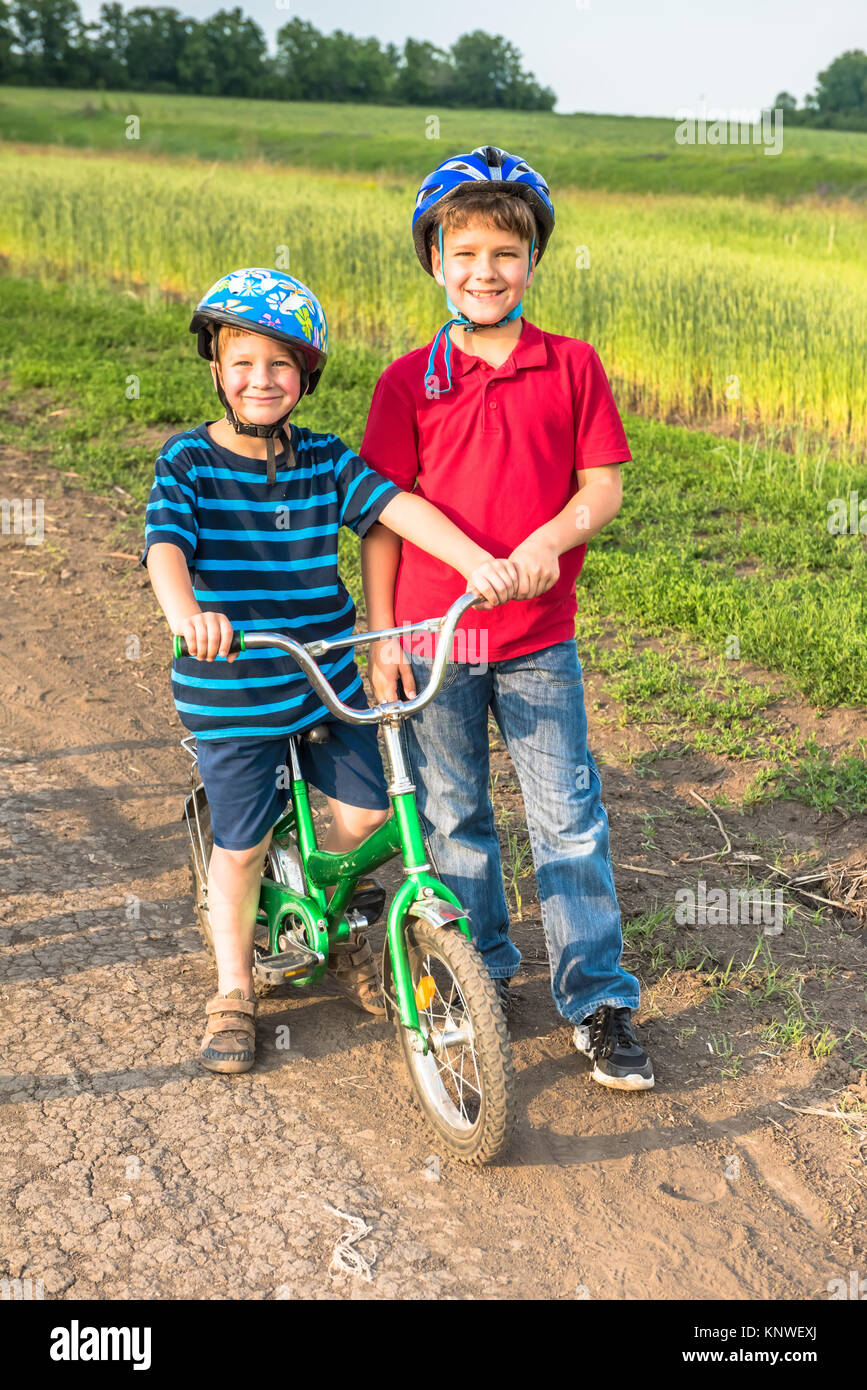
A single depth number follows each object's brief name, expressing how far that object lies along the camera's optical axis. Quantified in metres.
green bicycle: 2.74
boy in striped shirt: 3.03
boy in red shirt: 2.99
